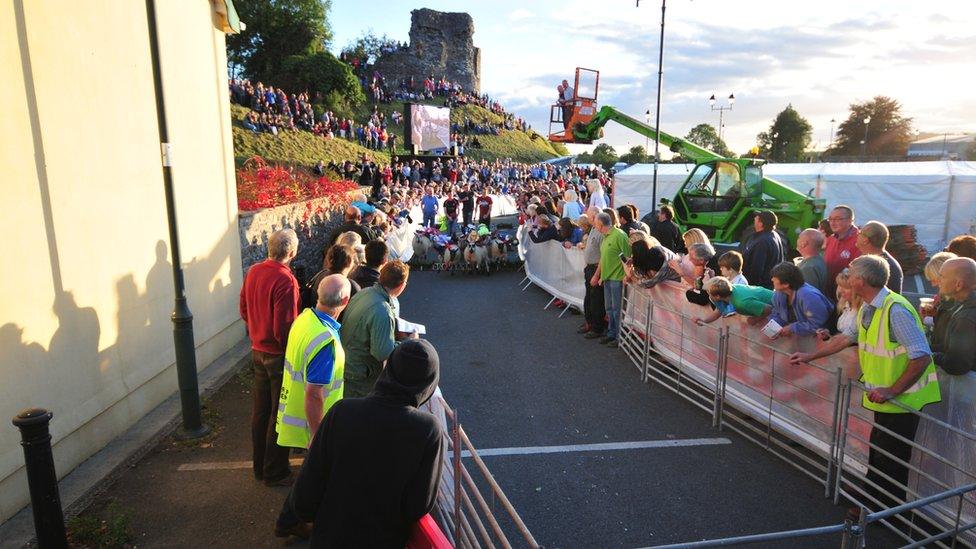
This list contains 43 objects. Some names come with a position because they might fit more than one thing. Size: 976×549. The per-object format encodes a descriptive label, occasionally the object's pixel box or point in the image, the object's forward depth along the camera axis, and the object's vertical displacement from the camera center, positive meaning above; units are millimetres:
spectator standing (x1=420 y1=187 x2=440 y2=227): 20219 -1446
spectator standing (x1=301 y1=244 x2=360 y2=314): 4967 -804
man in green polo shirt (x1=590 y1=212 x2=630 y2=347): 8469 -1392
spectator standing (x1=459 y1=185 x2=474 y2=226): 21500 -1548
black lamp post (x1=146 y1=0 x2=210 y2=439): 4961 -1402
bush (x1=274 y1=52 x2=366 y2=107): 39062 +5887
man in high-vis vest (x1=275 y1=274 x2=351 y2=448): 3652 -1249
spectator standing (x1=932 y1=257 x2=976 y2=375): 3883 -1065
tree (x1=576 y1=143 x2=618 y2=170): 63438 +814
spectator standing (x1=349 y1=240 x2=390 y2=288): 5520 -940
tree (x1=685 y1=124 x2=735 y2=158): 60562 +2873
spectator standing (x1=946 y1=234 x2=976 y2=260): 5312 -769
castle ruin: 72500 +14158
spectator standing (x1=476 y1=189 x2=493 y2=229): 20677 -1629
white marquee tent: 17938 -942
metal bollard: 3371 -1798
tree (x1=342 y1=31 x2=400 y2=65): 73062 +14605
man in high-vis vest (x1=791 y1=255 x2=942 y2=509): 3982 -1428
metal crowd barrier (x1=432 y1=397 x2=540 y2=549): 2608 -1890
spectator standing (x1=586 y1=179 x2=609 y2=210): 13148 -751
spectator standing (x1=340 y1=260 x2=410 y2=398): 4094 -1147
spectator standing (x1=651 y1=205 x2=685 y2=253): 10047 -1168
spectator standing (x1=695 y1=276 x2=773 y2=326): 5605 -1286
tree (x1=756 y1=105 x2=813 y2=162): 66562 +2946
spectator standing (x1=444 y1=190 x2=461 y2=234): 21064 -1647
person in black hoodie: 2330 -1171
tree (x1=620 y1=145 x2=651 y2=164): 65312 +867
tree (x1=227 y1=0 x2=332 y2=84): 47344 +10646
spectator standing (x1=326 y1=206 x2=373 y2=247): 8477 -889
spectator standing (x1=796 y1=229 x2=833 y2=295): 6320 -1077
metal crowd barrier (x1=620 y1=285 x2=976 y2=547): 4016 -2171
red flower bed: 10125 -424
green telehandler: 14906 -1002
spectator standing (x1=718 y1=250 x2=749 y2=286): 6246 -1101
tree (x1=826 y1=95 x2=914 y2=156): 73250 +3965
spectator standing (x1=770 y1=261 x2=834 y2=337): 5102 -1250
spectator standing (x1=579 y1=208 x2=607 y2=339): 9195 -2093
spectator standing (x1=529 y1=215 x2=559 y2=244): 11771 -1346
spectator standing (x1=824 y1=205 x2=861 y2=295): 6965 -950
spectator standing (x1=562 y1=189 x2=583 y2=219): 13223 -962
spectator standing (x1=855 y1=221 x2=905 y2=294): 5715 -745
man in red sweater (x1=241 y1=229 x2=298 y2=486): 4531 -1278
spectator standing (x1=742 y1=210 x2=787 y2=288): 8000 -1208
